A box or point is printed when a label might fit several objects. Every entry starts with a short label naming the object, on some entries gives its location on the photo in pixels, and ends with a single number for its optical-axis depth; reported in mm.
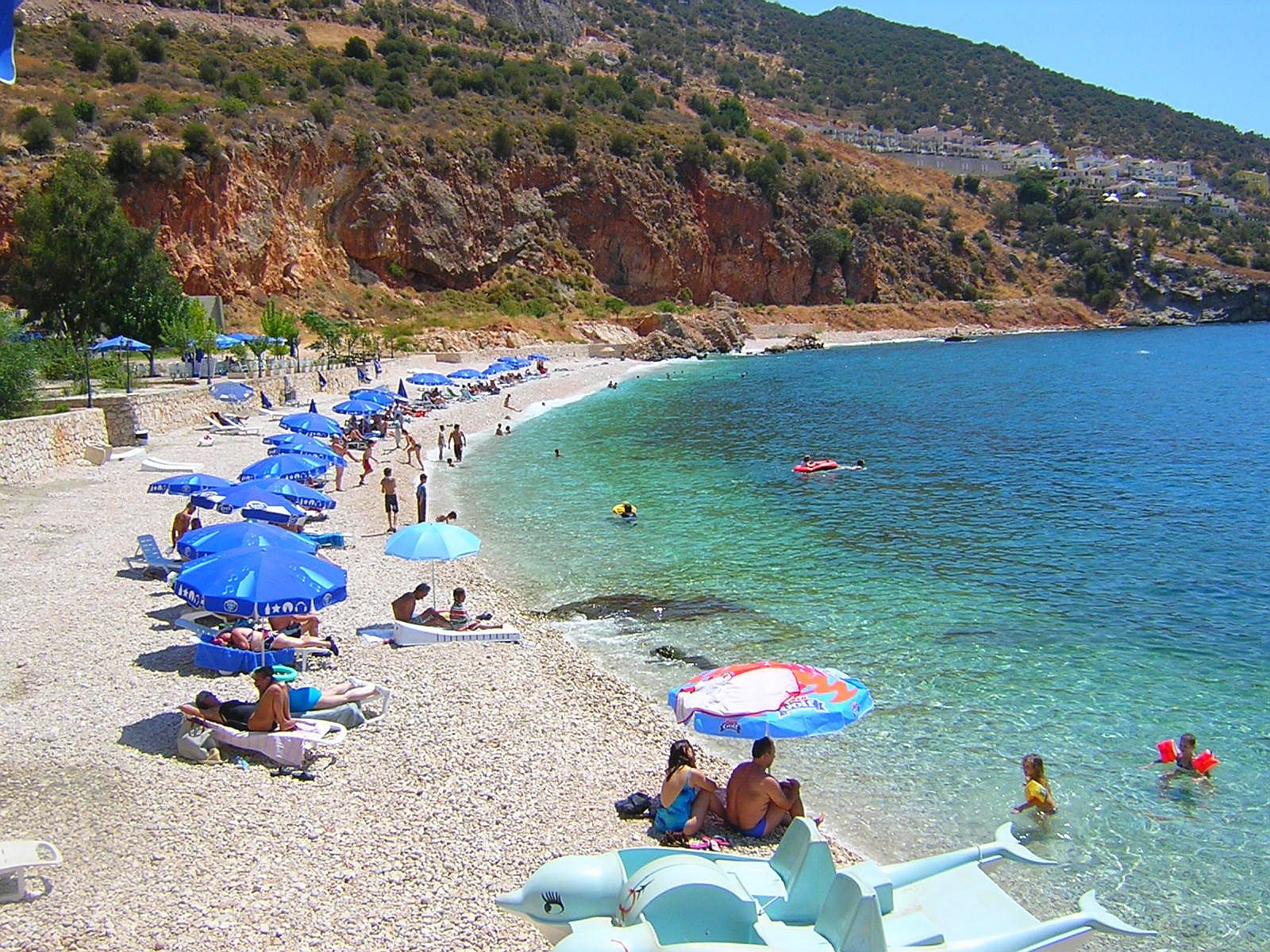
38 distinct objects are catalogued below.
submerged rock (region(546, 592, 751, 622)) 15180
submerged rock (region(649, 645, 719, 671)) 12930
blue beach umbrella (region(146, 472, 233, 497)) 16594
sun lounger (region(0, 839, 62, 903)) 6176
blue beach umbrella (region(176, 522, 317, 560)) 11266
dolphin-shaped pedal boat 5117
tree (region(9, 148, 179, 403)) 32875
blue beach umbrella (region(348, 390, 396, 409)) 34706
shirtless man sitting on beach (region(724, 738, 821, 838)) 8203
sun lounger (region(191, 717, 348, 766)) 8781
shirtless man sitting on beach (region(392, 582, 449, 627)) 13242
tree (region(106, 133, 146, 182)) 48969
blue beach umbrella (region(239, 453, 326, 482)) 18406
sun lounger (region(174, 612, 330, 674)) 11094
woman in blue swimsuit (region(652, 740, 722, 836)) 8141
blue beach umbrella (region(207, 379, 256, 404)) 31484
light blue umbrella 13047
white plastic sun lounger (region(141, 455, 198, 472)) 22891
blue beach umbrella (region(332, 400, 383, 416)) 31969
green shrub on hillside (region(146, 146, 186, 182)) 49781
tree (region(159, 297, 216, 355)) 34094
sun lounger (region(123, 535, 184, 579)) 15023
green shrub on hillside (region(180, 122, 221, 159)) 52125
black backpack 8422
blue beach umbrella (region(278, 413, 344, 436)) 24906
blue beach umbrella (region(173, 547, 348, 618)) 10086
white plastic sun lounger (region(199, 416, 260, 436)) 30044
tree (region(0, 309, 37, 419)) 22344
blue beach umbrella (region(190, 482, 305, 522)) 16469
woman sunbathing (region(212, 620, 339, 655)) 11250
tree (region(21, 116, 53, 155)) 47219
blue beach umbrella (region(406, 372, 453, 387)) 42906
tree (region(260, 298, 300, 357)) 45094
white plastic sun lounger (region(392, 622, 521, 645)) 12922
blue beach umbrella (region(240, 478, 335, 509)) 17016
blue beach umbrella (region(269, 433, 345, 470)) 22281
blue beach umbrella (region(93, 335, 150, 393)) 30719
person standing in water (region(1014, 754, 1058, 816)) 9109
